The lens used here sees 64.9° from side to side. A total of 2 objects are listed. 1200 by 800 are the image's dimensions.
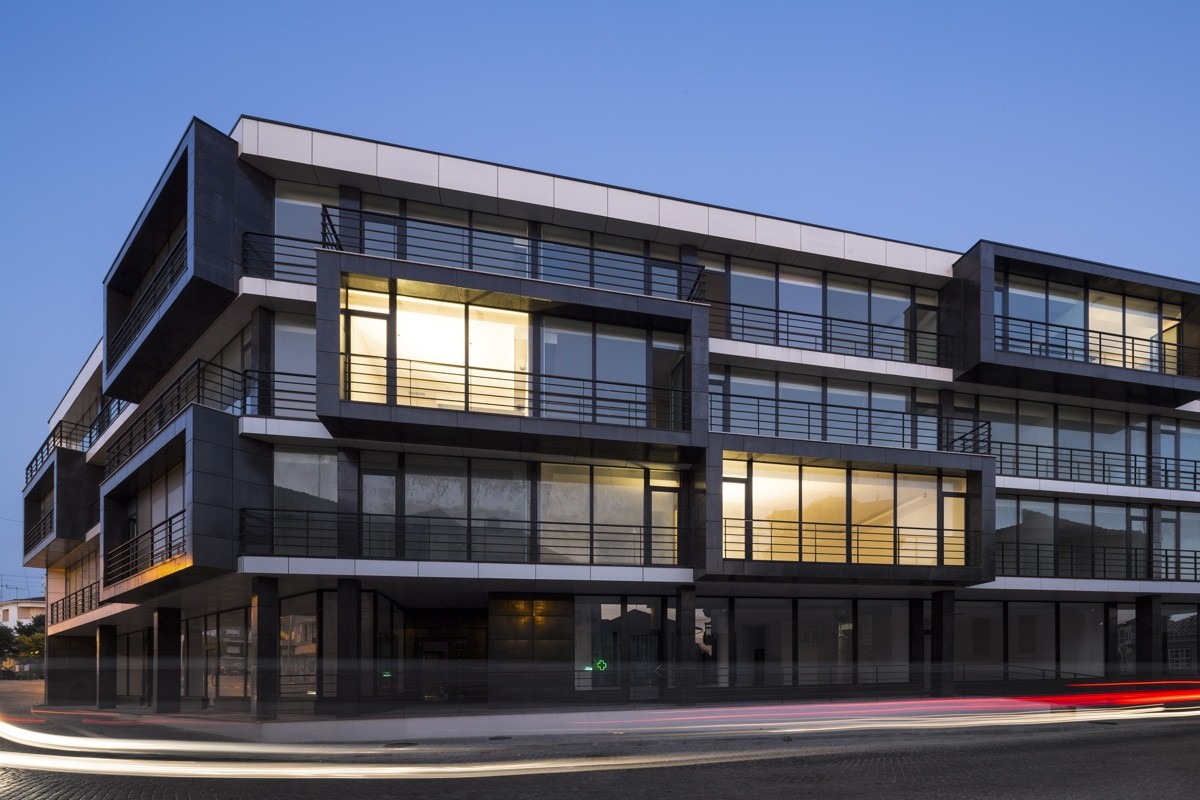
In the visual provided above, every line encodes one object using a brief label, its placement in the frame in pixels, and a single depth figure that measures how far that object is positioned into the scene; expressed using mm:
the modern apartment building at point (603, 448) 21141
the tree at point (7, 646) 94812
